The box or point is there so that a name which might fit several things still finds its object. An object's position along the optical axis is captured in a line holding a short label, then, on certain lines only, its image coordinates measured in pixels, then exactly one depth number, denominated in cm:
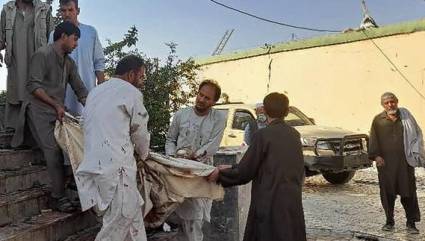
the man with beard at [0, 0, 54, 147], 520
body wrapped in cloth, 383
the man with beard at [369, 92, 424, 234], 706
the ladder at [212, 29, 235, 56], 2192
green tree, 812
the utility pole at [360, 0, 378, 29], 1582
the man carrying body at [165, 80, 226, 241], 430
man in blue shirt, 502
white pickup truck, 1077
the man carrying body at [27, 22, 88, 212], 420
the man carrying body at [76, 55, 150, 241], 329
